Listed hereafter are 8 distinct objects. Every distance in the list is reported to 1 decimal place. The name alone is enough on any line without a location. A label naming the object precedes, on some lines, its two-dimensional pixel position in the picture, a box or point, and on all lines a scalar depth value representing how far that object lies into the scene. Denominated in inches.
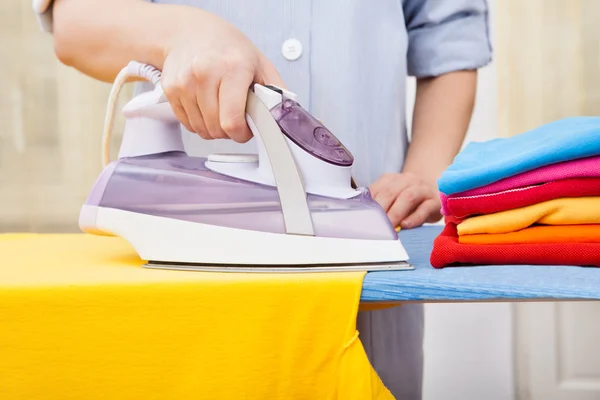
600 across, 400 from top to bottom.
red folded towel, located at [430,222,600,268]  43.3
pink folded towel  44.1
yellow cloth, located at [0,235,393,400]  41.2
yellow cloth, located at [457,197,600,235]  44.0
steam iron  44.0
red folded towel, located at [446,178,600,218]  44.2
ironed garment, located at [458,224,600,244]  43.7
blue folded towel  44.1
